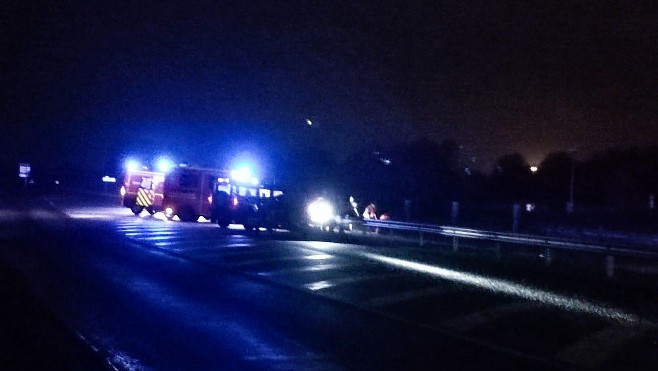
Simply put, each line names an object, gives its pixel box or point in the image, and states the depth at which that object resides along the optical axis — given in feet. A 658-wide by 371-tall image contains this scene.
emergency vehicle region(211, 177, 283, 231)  108.58
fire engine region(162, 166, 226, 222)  122.31
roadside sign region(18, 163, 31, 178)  256.11
